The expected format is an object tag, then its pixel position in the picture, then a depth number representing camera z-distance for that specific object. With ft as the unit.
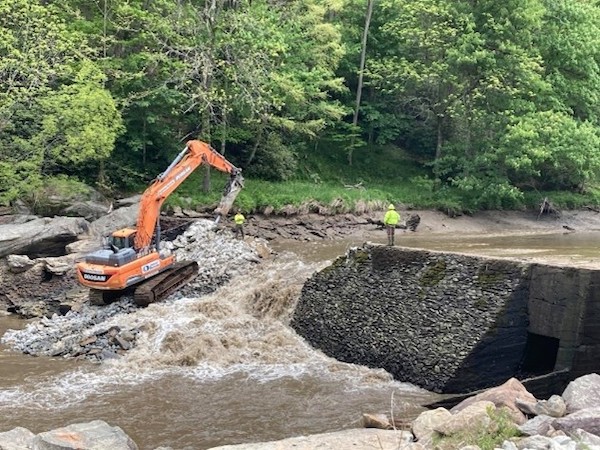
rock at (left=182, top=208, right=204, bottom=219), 84.77
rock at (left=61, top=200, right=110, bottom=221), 77.82
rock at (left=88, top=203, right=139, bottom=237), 72.90
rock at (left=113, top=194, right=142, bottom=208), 82.12
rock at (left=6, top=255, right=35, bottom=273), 63.26
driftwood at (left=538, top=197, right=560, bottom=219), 106.42
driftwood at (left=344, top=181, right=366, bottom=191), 107.39
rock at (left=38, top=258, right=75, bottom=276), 63.05
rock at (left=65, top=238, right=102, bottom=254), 67.64
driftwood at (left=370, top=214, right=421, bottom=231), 93.94
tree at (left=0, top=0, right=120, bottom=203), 75.36
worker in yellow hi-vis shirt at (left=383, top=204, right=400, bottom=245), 51.93
